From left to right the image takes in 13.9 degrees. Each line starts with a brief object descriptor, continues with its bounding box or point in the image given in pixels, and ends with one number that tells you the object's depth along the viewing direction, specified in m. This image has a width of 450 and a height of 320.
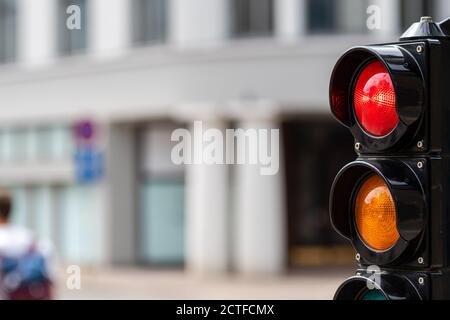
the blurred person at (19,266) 12.45
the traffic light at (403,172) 4.66
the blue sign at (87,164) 36.28
